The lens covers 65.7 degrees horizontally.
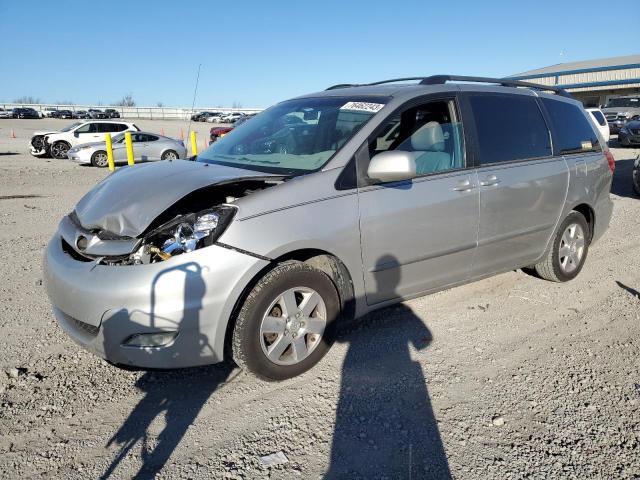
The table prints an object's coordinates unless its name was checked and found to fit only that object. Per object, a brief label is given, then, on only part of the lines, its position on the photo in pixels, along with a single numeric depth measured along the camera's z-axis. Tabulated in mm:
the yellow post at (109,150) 13581
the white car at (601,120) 17800
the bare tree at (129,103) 81188
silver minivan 2723
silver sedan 16641
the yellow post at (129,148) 13586
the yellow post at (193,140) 13097
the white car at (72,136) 18844
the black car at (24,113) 55072
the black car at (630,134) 19562
